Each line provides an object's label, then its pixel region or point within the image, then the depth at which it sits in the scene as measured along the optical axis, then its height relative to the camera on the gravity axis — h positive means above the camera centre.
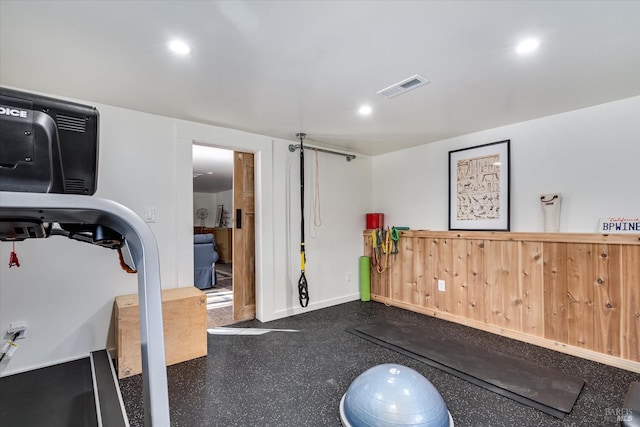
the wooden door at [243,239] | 3.73 -0.29
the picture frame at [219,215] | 9.58 +0.04
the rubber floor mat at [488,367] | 2.02 -1.23
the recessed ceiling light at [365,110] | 2.81 +0.99
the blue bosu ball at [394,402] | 1.59 -1.02
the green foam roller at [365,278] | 4.50 -0.94
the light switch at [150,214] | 2.90 +0.03
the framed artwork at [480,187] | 3.33 +0.29
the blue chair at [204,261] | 5.36 -0.79
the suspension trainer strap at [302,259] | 3.83 -0.55
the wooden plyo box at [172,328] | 2.34 -0.92
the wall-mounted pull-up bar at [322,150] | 3.90 +0.88
